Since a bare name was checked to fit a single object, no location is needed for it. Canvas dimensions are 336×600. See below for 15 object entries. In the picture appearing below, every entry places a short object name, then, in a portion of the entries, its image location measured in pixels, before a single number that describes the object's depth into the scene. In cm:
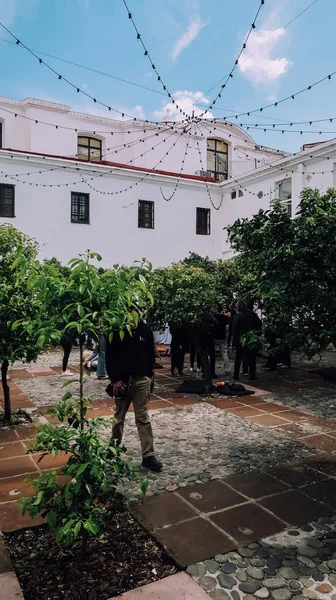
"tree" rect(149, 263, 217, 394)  770
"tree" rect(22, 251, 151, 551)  280
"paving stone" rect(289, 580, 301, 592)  283
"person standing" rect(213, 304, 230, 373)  988
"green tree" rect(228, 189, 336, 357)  389
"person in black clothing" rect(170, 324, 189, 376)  991
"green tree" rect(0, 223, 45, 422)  554
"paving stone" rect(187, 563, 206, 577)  295
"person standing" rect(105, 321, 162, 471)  456
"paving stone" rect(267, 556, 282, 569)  306
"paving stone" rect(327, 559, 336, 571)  305
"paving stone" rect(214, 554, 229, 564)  310
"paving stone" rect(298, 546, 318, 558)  320
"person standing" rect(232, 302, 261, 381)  966
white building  1734
